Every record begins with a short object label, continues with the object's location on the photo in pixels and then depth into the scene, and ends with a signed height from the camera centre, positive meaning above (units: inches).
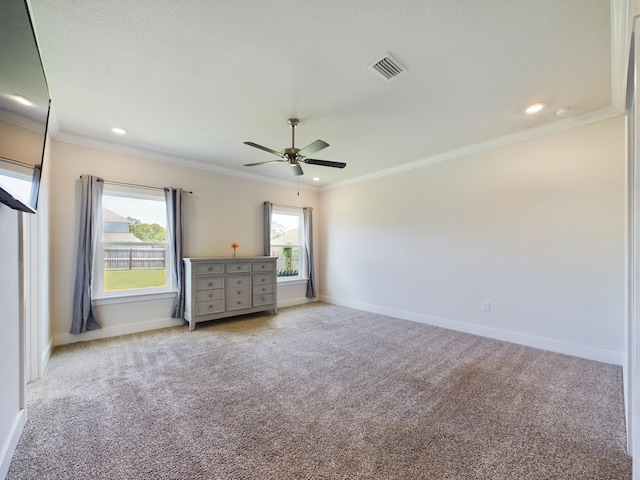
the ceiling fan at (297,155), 114.1 +37.8
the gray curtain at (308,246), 237.1 -4.4
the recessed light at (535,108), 109.8 +54.5
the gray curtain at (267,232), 209.6 +7.3
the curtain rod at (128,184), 146.1 +33.3
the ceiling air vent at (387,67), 82.7 +55.5
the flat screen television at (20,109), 43.0 +25.4
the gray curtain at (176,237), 165.3 +3.2
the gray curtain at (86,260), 135.1 -8.6
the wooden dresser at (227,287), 161.6 -29.5
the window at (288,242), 226.4 -0.6
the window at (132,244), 148.8 -1.0
